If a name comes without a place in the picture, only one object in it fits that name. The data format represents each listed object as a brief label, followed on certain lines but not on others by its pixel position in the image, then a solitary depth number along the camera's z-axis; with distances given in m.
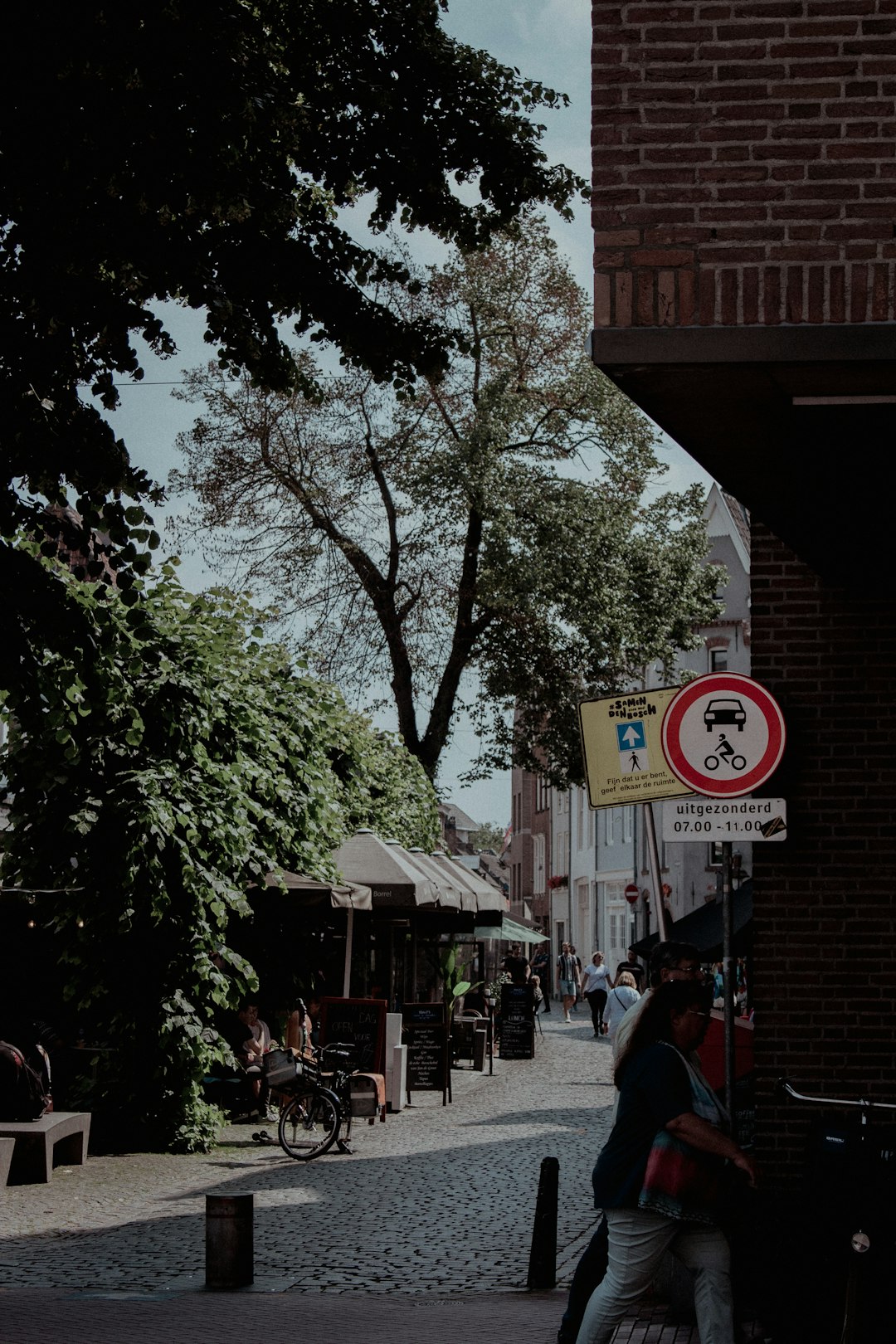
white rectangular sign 8.22
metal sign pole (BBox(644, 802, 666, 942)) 9.08
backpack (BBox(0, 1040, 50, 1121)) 14.17
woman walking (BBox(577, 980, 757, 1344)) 6.15
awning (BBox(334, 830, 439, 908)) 20.03
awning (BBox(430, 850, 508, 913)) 25.64
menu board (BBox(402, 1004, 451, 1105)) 22.50
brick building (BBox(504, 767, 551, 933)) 83.25
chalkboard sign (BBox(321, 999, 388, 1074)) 20.00
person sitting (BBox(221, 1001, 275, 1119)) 18.47
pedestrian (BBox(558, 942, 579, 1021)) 50.94
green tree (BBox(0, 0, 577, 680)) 9.79
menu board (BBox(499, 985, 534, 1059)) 31.30
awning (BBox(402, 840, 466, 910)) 22.36
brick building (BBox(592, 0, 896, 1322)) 6.76
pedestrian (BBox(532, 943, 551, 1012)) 50.49
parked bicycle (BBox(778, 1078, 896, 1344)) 6.95
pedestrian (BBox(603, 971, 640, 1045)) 22.09
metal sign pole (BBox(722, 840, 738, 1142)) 7.76
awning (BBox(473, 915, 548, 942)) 34.22
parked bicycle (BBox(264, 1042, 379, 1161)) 16.31
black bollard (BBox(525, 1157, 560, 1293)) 9.71
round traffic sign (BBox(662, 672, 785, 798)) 8.21
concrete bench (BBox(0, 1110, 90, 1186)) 14.01
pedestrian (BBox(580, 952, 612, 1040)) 36.50
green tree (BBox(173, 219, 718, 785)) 29.83
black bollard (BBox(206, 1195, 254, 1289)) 9.84
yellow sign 8.99
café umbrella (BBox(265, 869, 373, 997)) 18.12
